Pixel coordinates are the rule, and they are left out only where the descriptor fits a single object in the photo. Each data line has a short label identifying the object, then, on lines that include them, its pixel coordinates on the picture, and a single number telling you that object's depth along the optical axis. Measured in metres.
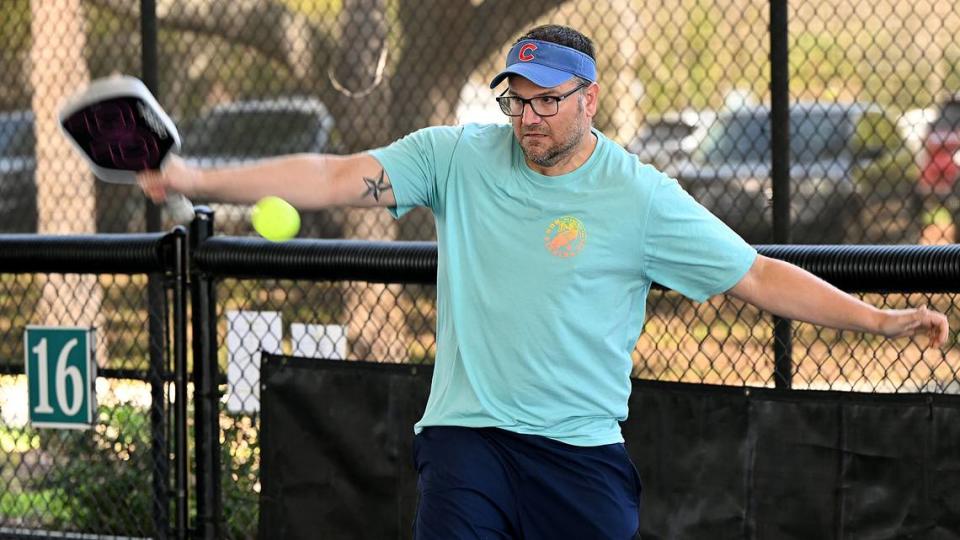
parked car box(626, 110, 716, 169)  24.05
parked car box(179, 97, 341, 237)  25.19
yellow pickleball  6.78
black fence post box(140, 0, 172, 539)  10.23
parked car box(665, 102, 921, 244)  22.25
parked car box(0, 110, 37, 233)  29.34
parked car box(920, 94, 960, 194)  24.73
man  7.00
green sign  10.42
